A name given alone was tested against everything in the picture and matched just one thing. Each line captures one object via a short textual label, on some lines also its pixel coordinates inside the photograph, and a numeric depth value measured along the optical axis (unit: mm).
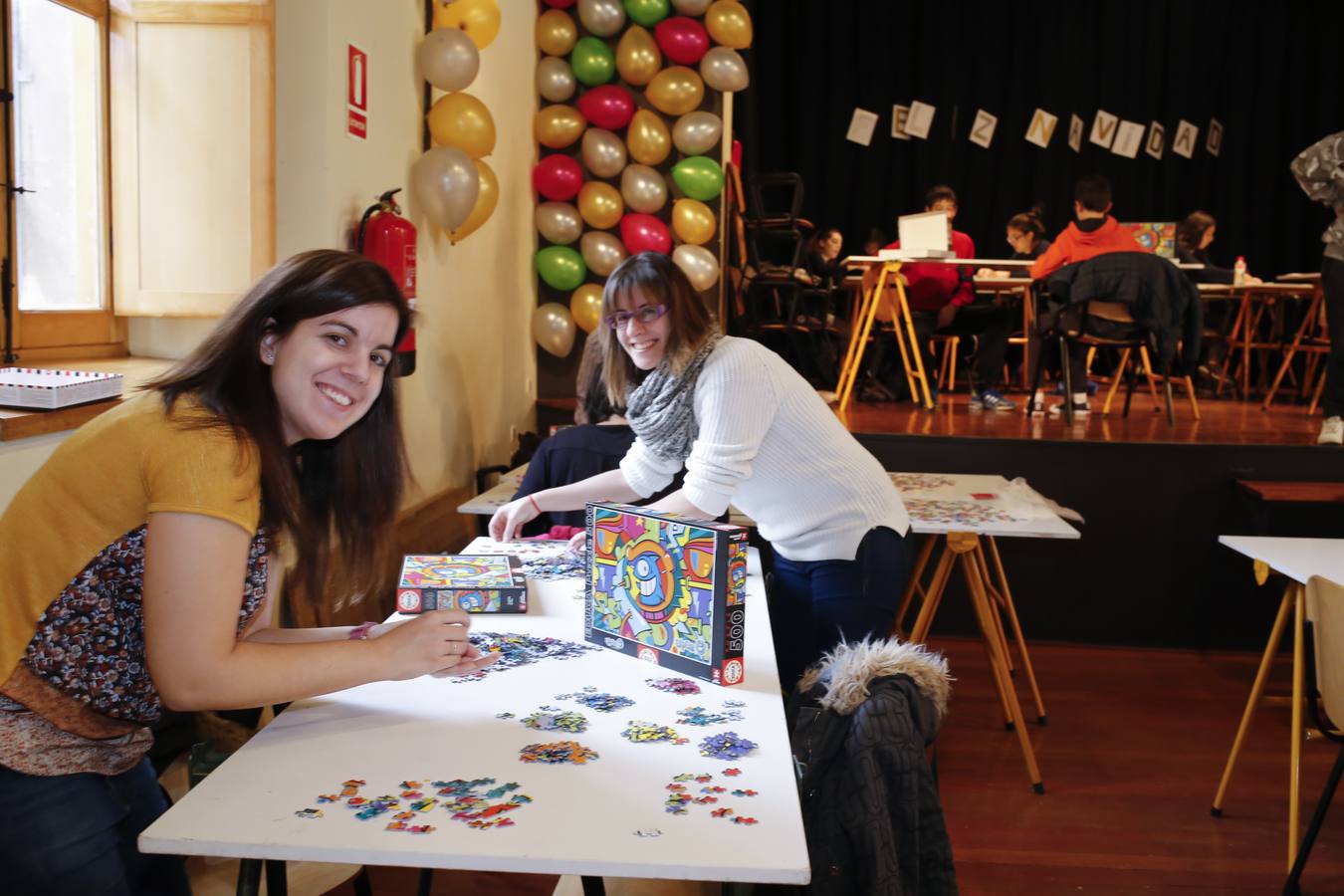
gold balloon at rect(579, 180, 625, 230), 5715
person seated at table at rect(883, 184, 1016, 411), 7000
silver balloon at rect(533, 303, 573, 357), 5871
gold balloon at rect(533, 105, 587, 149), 5766
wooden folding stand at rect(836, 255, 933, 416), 6305
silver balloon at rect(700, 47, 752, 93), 5793
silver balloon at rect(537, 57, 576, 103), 5801
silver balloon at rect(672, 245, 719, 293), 5695
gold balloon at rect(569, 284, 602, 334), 5684
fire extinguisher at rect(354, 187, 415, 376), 3584
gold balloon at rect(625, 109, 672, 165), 5727
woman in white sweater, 2234
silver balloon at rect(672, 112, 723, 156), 5762
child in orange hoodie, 5852
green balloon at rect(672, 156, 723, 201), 5805
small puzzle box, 1966
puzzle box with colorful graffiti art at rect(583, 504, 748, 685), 1623
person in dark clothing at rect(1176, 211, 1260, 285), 8391
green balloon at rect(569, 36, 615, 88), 5762
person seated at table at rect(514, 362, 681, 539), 3379
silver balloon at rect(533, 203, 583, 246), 5781
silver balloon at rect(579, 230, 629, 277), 5738
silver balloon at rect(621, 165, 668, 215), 5746
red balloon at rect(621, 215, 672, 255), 5676
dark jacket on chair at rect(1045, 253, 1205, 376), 5625
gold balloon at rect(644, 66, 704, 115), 5766
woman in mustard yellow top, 1262
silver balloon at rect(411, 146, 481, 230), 4145
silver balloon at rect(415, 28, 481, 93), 4125
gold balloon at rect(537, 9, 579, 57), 5750
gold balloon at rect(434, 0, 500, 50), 4305
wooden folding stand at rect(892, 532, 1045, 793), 3289
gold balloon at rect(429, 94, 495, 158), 4266
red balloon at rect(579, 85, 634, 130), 5703
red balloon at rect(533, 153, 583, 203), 5715
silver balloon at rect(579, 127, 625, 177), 5699
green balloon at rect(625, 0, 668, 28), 5699
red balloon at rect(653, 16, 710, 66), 5758
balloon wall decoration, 5723
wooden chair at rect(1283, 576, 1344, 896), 2412
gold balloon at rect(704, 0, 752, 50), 5766
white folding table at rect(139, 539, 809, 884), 1147
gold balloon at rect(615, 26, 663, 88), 5707
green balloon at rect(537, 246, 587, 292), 5773
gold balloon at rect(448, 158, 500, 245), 4469
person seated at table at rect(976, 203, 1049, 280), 8289
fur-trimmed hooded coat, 1361
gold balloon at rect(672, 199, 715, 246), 5781
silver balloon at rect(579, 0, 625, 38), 5703
